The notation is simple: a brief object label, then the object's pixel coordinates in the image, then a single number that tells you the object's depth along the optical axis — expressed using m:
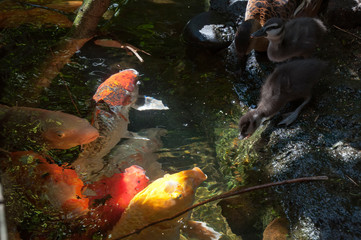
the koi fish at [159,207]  2.18
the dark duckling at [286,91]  3.04
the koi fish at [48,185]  2.36
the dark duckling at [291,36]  3.57
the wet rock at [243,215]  2.47
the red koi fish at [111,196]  2.38
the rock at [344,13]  4.18
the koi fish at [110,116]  3.05
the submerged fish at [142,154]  3.09
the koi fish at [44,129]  2.86
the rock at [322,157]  2.17
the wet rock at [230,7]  5.35
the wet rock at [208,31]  4.79
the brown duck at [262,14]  3.99
